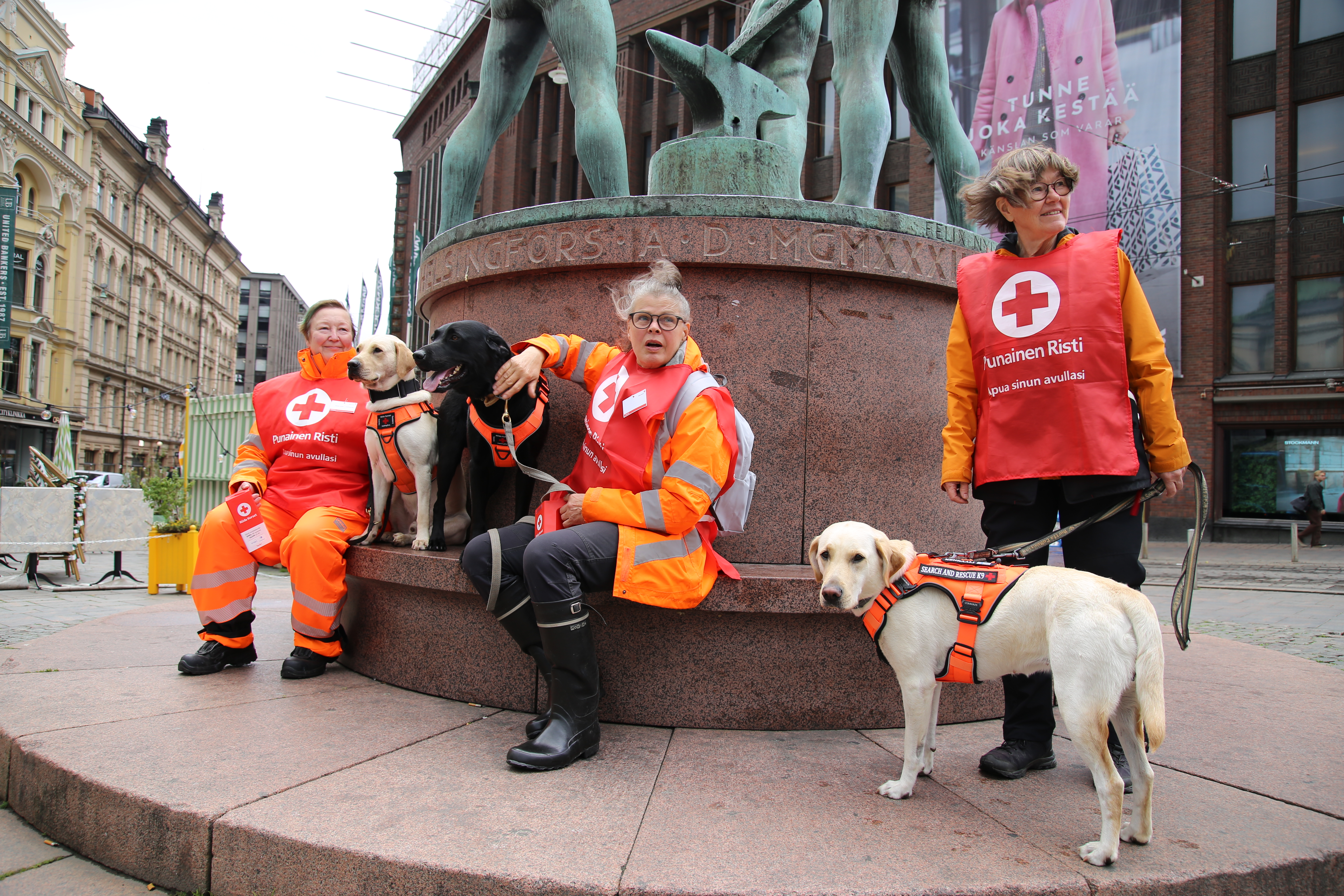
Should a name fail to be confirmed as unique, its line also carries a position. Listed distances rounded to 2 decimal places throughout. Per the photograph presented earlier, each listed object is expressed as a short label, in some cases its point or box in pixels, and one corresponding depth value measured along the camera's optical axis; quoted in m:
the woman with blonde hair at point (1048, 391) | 2.68
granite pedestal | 3.24
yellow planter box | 9.74
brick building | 20.88
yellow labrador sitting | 3.90
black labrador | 3.49
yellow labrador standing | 2.21
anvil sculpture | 4.93
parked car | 27.17
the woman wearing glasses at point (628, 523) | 2.87
